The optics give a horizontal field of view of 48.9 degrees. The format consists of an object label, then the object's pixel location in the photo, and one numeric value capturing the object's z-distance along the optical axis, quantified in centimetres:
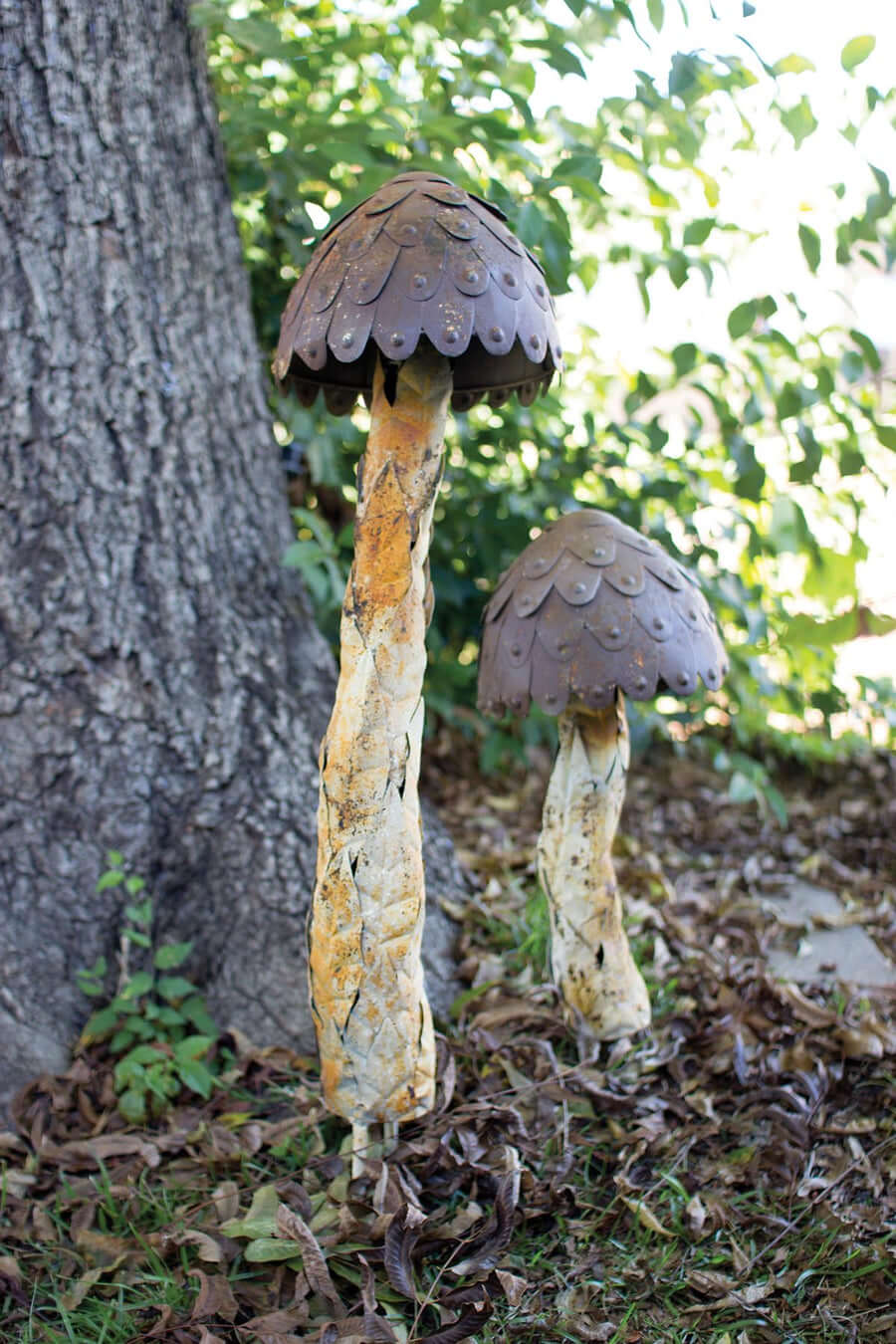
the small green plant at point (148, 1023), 221
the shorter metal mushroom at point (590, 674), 193
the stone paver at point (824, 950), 286
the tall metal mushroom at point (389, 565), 162
